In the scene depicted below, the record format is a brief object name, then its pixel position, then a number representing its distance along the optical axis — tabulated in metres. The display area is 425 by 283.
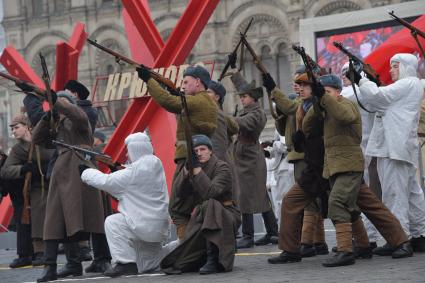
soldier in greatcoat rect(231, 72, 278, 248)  19.50
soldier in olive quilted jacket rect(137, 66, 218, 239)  15.55
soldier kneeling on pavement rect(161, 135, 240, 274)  15.06
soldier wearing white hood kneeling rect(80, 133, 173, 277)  15.61
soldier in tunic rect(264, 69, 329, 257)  15.79
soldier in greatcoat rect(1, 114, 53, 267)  18.66
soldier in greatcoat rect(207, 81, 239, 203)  17.29
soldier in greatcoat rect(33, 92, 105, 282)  15.82
